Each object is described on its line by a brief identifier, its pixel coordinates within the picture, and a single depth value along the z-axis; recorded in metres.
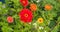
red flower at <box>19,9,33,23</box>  0.93
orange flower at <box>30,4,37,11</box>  1.02
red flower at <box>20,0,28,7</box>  1.00
